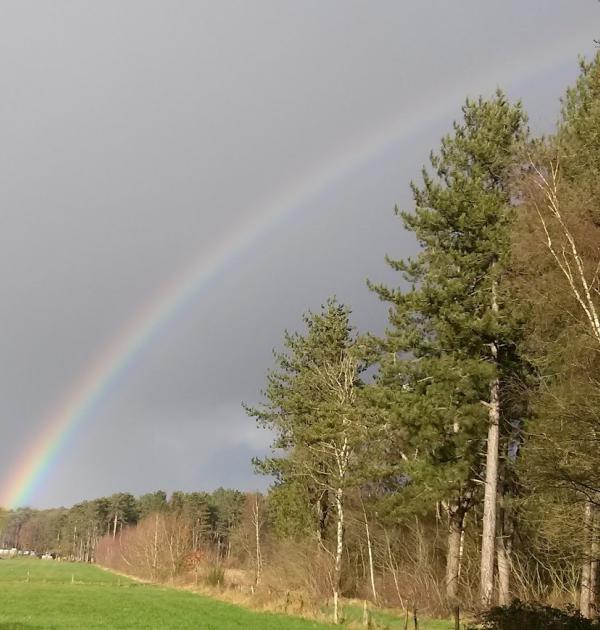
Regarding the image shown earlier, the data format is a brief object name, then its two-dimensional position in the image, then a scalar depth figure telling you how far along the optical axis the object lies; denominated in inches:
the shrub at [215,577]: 1724.9
